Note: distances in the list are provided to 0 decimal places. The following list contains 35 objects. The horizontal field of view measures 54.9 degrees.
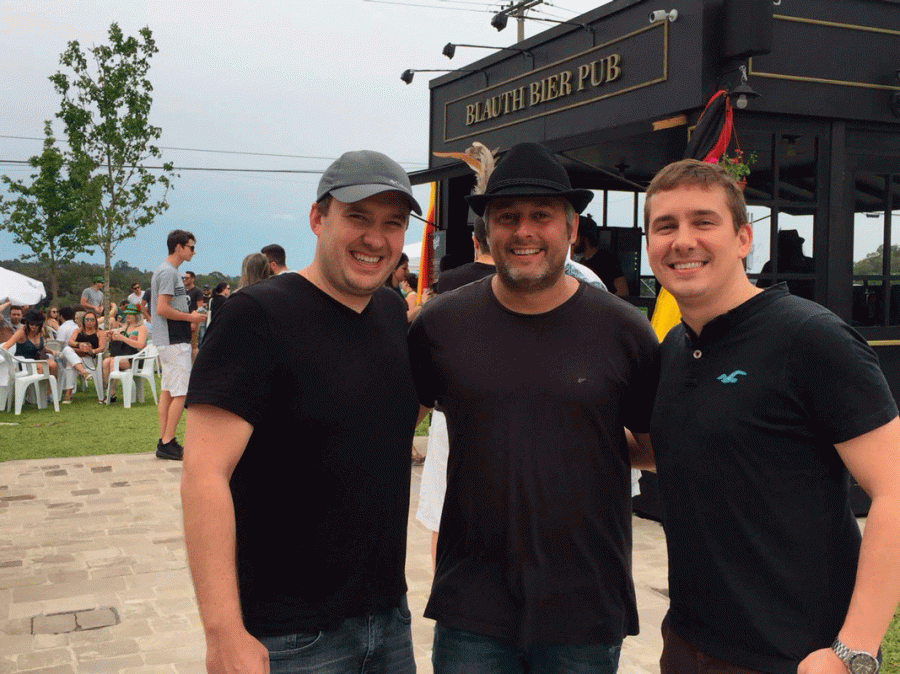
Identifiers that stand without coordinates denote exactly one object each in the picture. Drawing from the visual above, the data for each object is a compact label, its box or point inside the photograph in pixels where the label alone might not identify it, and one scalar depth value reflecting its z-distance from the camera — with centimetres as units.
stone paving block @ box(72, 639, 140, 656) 399
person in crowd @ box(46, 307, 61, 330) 1680
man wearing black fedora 214
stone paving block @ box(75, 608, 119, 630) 439
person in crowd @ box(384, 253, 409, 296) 810
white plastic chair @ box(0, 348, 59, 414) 1263
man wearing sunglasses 824
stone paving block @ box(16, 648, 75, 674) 389
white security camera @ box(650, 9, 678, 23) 633
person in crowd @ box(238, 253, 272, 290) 699
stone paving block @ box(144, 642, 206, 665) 395
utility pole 2330
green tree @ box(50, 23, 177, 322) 2047
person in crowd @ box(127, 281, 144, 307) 1942
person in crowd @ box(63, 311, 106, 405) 1409
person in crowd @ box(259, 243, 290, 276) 803
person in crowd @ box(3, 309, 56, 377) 1313
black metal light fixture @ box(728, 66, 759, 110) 576
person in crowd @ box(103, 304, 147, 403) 1375
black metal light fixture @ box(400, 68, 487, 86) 1052
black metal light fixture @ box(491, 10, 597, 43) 1061
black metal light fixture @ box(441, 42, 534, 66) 966
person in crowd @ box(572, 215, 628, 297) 757
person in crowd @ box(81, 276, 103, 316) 1709
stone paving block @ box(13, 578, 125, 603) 481
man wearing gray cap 186
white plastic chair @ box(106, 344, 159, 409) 1334
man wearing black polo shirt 177
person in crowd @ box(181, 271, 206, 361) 1538
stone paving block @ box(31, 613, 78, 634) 430
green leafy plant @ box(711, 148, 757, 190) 571
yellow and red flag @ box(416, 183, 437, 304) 1091
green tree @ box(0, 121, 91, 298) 2100
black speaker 575
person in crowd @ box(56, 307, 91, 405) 1393
